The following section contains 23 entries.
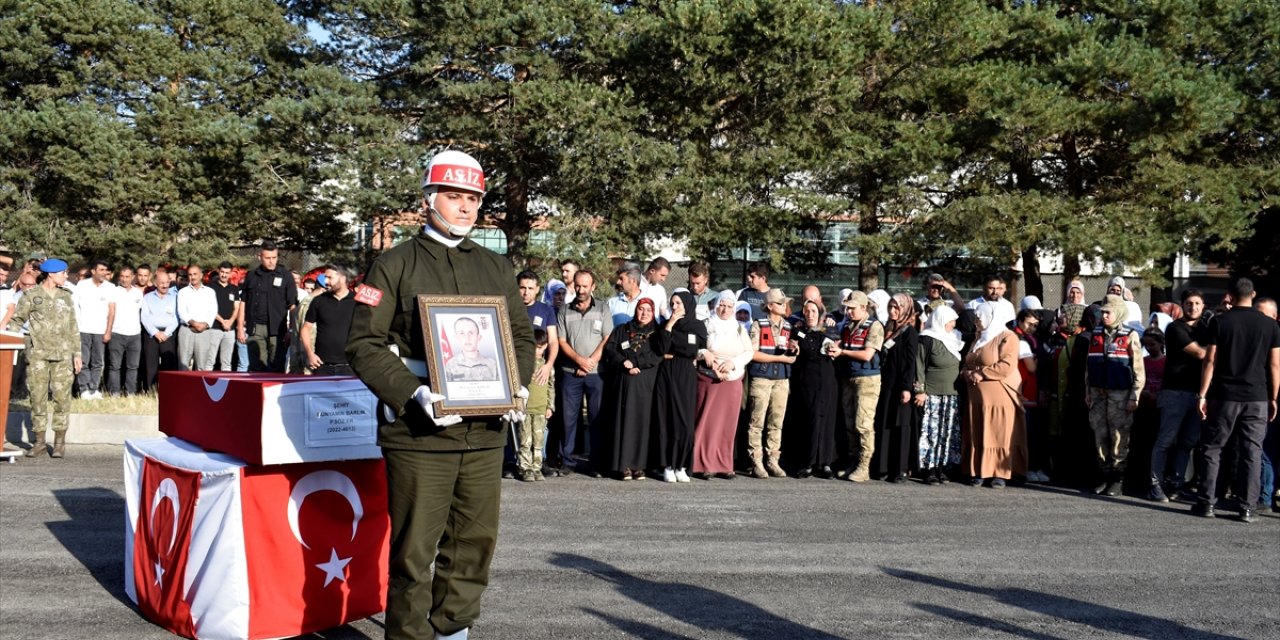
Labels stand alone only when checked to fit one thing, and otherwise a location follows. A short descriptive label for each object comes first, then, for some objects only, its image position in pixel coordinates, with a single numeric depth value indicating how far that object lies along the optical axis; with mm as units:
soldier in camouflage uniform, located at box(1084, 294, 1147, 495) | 10953
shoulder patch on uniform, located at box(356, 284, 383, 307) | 4551
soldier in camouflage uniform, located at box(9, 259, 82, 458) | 11336
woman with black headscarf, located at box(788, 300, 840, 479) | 11766
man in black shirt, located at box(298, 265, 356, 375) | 11578
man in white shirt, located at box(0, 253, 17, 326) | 12477
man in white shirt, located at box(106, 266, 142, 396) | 15664
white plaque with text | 5332
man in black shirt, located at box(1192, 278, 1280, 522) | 9789
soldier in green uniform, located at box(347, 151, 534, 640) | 4586
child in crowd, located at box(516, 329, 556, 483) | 10852
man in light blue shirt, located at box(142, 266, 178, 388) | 16266
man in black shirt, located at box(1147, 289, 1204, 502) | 10453
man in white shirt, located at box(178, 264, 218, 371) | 16172
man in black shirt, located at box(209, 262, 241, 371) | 16453
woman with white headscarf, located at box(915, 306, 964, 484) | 11641
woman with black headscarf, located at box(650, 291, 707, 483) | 11297
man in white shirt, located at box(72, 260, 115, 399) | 15336
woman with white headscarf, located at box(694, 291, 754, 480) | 11609
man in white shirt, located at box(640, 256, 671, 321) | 13430
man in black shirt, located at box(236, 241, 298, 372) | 16859
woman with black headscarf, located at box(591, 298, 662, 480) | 11203
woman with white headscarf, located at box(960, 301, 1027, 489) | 11430
